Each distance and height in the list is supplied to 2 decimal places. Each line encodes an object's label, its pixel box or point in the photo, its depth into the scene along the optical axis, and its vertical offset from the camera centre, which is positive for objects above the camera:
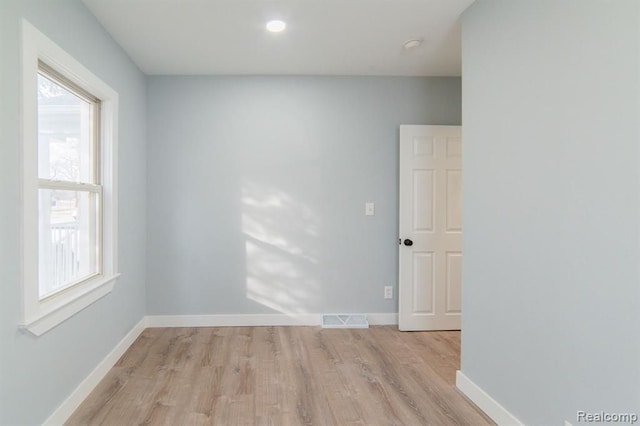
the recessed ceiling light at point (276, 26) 2.55 +1.32
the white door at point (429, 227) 3.62 -0.17
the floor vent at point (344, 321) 3.67 -1.11
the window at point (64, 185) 1.75 +0.16
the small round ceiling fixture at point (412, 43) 2.86 +1.33
